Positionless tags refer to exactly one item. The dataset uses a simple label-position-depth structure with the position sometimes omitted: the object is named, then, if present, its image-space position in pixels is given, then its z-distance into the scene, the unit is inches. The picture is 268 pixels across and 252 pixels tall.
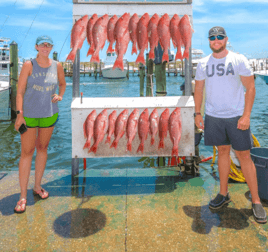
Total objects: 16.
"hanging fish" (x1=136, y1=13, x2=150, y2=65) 138.9
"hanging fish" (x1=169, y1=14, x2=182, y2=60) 140.1
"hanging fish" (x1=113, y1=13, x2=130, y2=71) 138.9
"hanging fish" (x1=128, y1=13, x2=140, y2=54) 139.9
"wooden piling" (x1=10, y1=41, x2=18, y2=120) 510.9
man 112.1
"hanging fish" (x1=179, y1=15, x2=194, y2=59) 139.5
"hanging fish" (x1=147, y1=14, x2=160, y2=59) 139.5
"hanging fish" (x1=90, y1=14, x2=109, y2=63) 138.1
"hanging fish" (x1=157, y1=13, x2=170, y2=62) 139.0
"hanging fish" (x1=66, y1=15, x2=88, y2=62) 139.4
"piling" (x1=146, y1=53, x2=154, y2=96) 331.3
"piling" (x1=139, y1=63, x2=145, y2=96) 481.2
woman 123.3
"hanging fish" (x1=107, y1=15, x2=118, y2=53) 139.9
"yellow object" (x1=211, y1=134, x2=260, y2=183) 158.5
